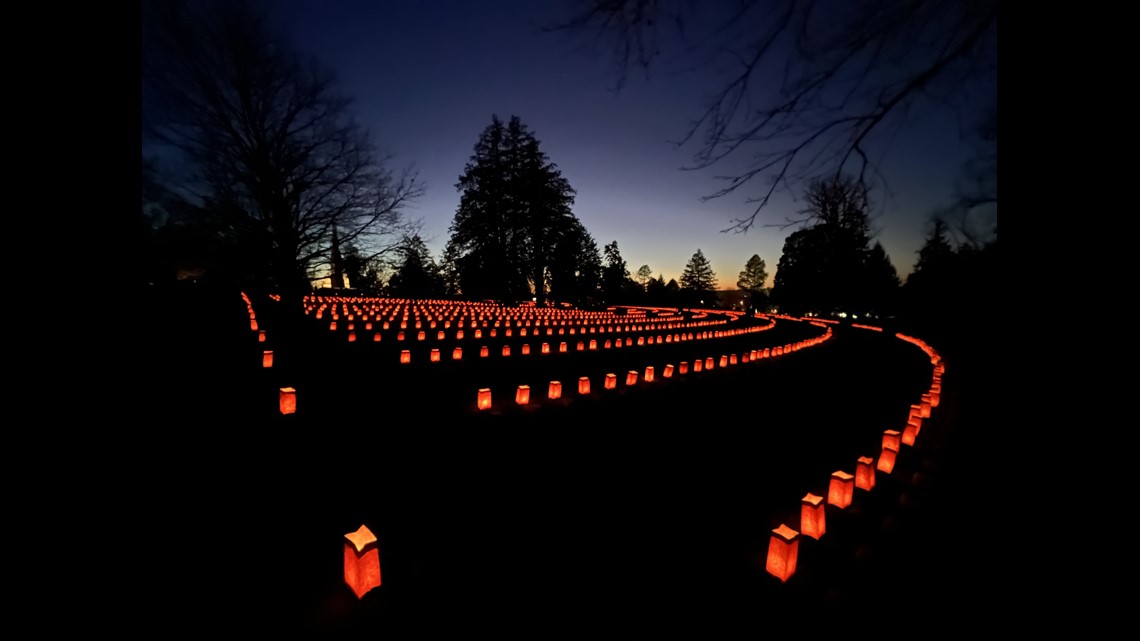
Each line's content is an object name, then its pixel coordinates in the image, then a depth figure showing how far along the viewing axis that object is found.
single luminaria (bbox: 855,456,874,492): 4.62
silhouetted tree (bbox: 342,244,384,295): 13.17
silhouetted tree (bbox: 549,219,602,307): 34.56
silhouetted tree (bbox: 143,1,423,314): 11.38
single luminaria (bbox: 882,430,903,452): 5.07
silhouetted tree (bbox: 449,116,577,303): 32.38
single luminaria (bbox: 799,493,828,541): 3.66
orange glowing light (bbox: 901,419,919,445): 5.96
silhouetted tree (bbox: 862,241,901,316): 29.75
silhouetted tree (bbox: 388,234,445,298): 41.12
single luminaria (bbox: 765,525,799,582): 3.14
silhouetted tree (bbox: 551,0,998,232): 3.00
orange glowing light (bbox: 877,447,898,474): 5.11
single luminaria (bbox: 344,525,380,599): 2.80
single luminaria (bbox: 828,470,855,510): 4.22
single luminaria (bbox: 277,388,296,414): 6.04
